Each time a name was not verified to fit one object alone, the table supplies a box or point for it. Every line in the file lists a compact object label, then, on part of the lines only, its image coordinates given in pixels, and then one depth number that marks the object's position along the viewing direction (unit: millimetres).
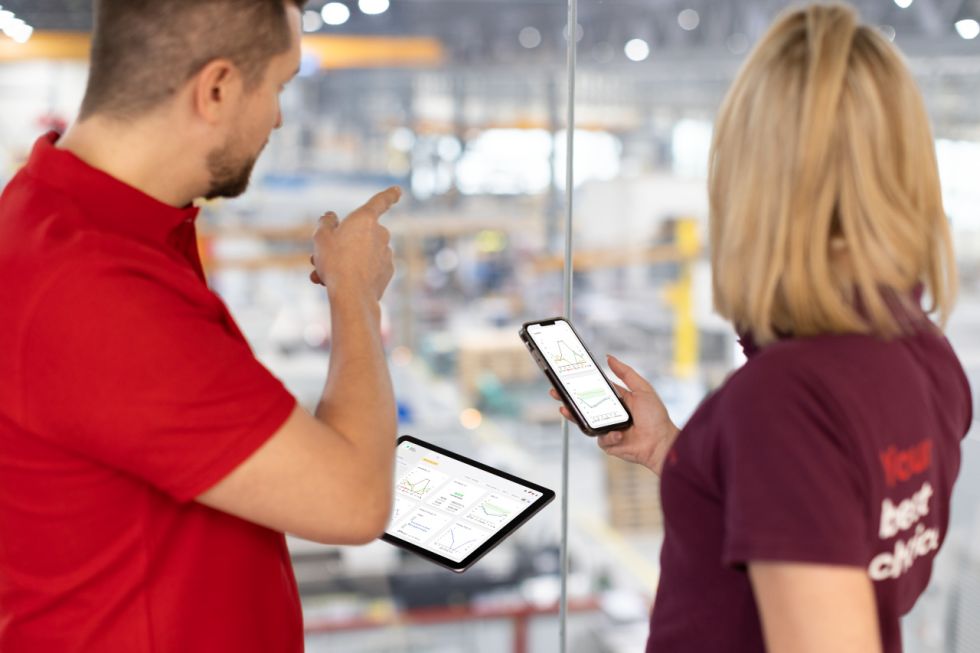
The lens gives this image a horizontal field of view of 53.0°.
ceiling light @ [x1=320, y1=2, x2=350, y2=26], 2328
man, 854
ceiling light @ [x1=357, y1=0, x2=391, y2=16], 2184
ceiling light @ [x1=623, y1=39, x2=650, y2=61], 4976
